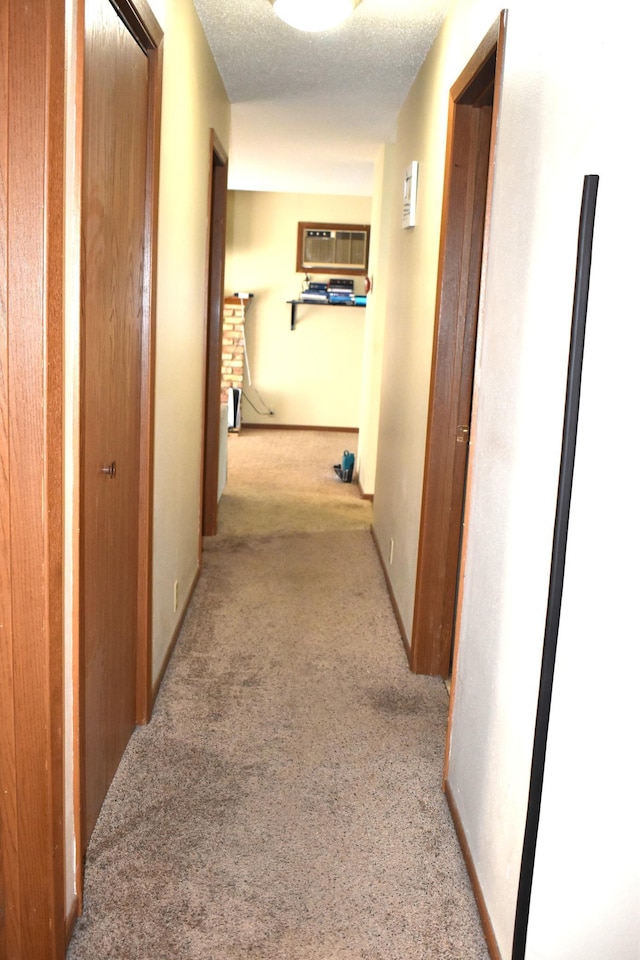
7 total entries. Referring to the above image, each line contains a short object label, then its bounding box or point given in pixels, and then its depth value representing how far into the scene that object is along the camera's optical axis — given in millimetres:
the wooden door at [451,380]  3055
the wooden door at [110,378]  1965
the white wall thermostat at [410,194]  3908
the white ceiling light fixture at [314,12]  3043
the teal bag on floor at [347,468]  7199
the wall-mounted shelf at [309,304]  9531
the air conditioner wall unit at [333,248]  9570
